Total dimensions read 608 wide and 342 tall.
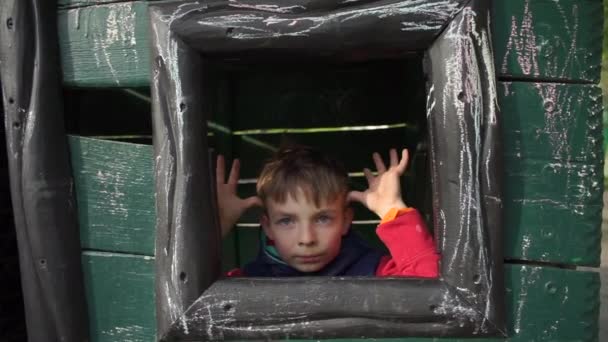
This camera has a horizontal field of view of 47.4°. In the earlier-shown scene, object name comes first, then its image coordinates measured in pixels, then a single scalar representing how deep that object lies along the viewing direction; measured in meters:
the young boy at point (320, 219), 1.72
